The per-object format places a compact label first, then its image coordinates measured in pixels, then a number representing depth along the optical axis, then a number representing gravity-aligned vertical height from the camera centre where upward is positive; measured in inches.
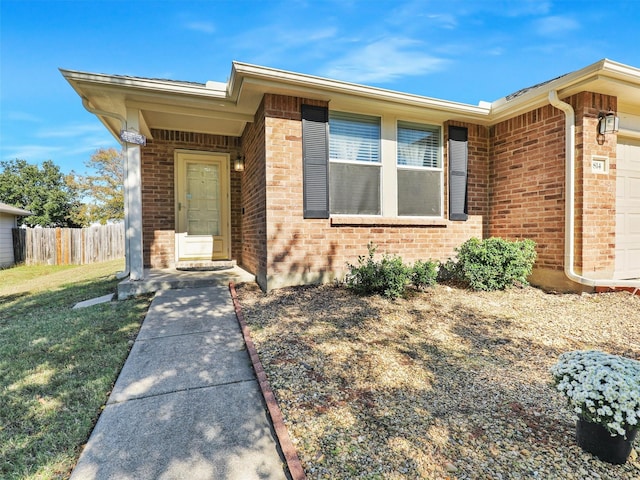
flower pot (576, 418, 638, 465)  59.4 -41.0
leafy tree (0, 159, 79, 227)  1052.5 +144.7
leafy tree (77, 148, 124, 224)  900.0 +137.6
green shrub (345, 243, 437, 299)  164.9 -25.2
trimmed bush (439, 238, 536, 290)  187.2 -19.8
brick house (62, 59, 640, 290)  181.8 +40.8
